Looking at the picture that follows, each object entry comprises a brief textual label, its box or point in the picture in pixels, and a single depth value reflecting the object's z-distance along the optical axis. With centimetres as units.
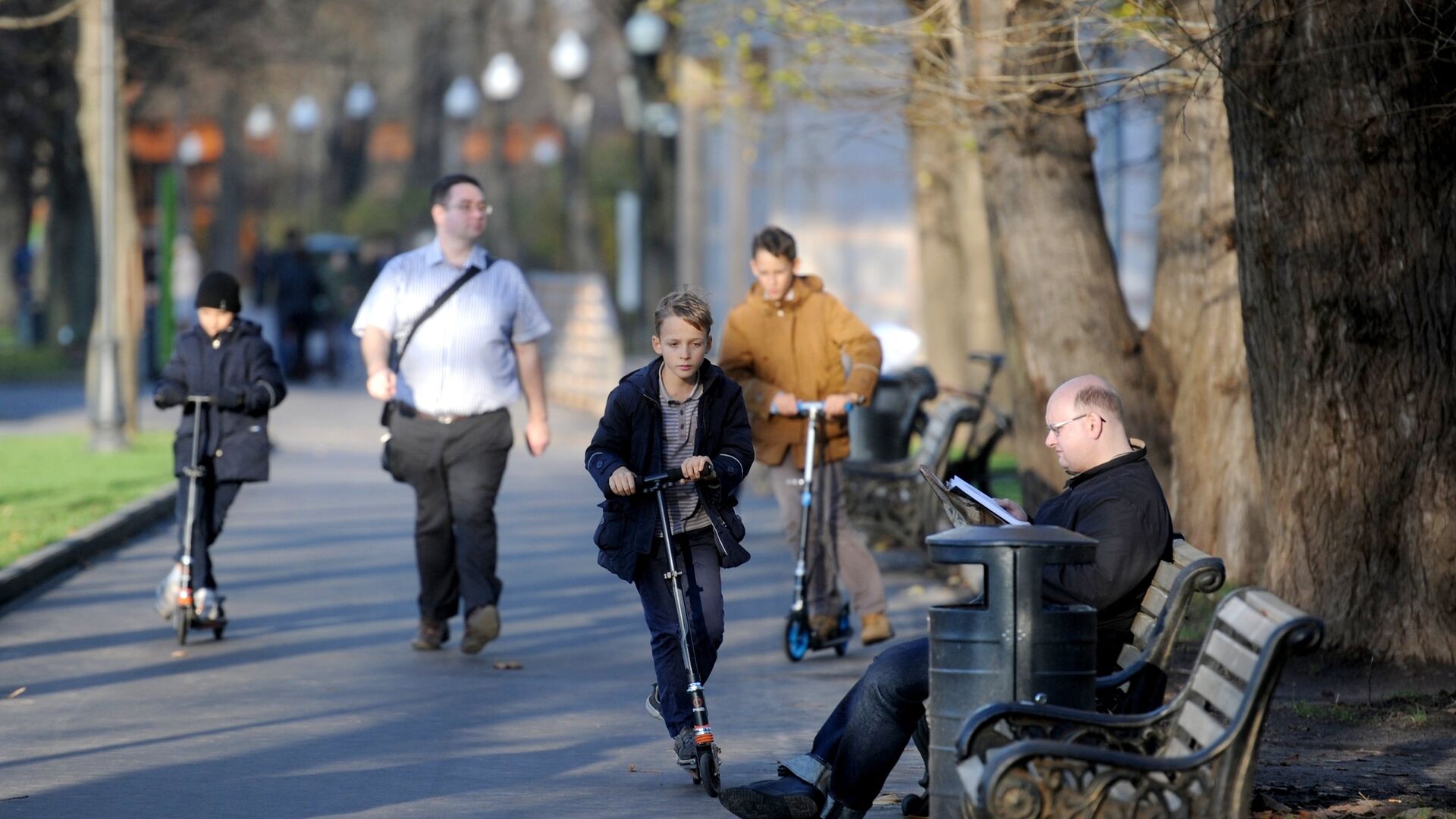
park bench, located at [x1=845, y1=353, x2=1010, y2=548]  2573
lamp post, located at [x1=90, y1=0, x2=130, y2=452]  3837
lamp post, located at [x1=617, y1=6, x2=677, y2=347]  6237
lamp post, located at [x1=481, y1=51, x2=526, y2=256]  6831
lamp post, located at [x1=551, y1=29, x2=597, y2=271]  8487
